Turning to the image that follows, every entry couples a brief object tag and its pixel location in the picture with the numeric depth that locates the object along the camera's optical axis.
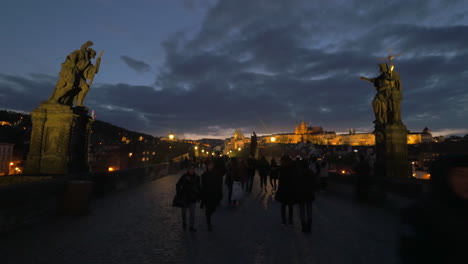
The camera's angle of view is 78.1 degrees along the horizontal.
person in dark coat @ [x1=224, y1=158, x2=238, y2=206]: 10.15
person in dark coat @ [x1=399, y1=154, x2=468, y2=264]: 1.74
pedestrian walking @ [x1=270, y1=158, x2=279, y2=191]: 13.93
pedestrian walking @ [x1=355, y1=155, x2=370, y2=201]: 10.80
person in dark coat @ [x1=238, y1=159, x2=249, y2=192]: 10.26
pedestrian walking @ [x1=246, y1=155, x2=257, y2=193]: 13.72
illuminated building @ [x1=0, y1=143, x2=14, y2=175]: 84.06
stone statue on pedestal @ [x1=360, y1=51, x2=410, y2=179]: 12.18
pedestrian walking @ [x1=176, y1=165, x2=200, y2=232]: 6.74
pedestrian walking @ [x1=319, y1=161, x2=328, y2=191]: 14.22
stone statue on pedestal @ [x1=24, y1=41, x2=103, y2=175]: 10.63
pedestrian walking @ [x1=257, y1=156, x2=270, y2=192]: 14.48
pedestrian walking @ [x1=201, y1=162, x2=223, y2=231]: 6.95
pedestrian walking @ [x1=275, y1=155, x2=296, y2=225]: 7.06
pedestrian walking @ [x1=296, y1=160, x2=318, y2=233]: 6.78
